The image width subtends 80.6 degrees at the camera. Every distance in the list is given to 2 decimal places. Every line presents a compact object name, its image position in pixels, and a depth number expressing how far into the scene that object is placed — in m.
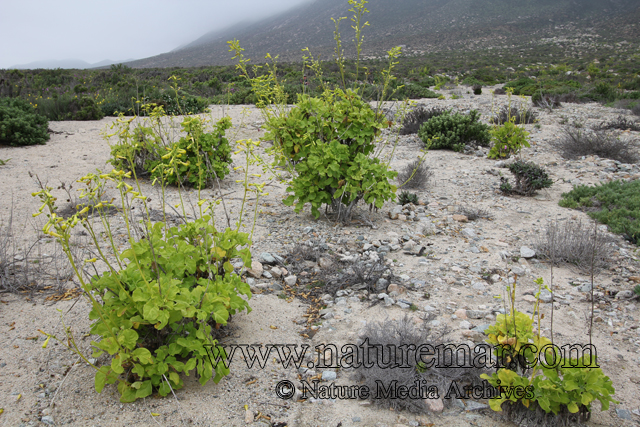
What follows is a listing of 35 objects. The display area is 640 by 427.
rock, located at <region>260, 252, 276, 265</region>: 3.41
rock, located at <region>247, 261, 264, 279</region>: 3.19
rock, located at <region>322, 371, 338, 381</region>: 2.12
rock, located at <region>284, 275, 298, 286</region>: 3.13
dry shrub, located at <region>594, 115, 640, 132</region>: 7.98
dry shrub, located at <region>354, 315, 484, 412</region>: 1.98
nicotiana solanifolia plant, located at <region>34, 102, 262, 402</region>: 1.72
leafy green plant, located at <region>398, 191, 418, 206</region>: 4.85
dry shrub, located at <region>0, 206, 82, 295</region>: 2.74
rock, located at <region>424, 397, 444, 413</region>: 1.91
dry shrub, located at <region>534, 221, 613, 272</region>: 3.27
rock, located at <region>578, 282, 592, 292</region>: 2.96
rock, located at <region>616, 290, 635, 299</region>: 2.81
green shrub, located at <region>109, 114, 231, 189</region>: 4.96
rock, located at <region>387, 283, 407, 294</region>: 2.96
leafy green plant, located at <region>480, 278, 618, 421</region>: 1.65
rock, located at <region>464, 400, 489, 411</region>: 1.93
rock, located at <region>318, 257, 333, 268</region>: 3.34
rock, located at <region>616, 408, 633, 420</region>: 1.82
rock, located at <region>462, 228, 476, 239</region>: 3.96
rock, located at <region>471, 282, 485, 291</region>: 3.03
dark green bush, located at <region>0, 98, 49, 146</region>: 6.55
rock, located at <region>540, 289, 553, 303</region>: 2.82
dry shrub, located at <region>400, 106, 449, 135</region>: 8.77
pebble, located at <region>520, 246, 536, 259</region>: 3.47
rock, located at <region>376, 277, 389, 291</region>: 3.00
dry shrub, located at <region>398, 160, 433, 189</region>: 5.44
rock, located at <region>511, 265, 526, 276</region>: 3.22
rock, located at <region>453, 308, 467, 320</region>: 2.66
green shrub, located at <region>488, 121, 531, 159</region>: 6.50
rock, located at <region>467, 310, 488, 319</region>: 2.66
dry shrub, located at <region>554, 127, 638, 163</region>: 6.29
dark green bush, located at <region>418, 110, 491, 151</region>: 7.31
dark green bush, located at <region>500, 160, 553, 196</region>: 5.02
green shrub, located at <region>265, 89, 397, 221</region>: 3.89
